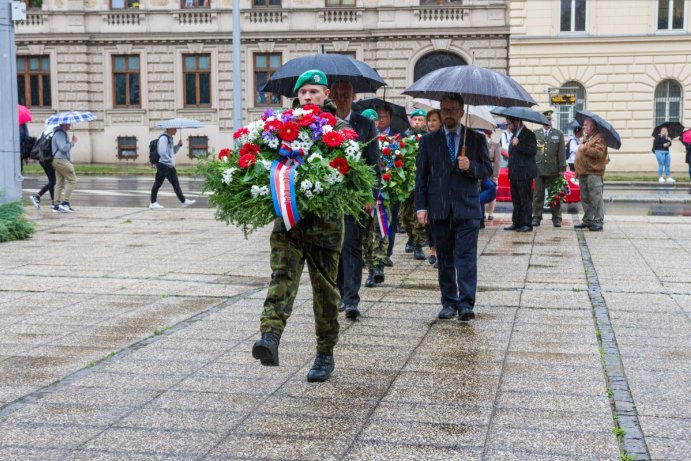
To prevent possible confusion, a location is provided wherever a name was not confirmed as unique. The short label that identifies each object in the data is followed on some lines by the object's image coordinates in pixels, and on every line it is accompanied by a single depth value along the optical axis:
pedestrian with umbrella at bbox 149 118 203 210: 19.62
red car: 20.04
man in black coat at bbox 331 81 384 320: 7.82
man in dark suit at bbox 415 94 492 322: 7.95
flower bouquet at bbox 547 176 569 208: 16.19
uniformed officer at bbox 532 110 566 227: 16.28
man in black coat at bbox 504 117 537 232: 15.60
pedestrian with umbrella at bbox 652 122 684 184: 29.94
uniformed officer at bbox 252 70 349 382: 5.80
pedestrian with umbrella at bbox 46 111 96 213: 18.30
